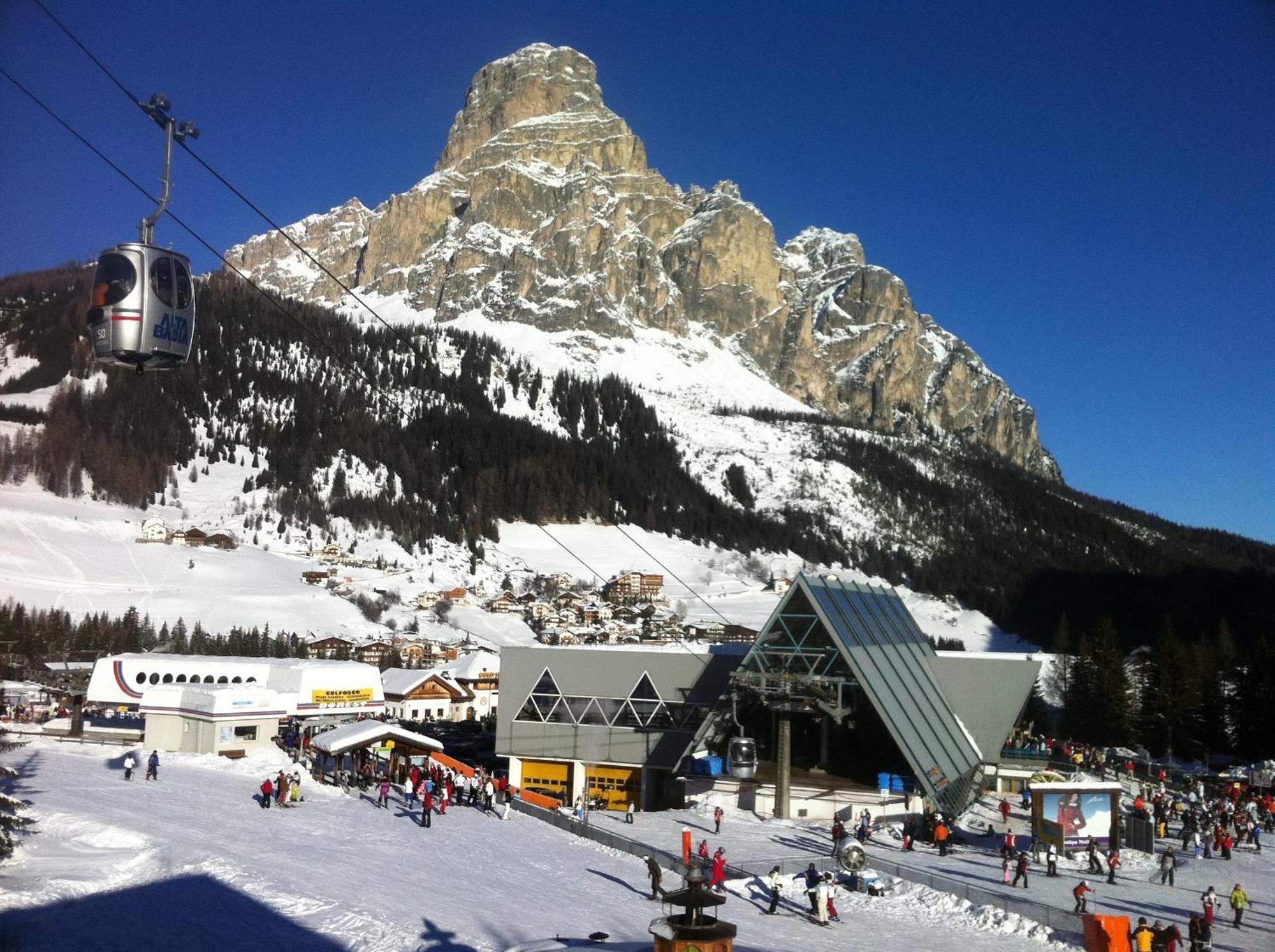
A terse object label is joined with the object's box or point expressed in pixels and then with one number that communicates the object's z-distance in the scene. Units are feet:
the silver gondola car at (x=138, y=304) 41.91
